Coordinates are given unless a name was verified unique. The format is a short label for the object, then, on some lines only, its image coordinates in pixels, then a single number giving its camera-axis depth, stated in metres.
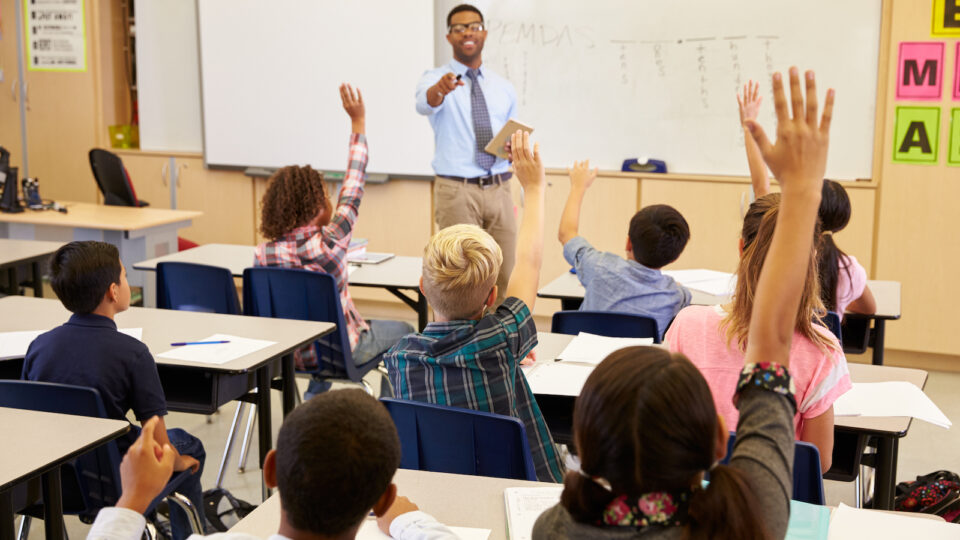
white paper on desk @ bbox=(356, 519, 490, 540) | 1.50
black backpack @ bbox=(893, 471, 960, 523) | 2.64
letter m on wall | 4.81
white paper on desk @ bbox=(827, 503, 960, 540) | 1.51
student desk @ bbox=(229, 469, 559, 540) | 1.57
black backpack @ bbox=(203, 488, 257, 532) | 2.95
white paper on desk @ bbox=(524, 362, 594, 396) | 2.37
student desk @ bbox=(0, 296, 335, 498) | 2.75
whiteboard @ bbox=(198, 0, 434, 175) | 5.94
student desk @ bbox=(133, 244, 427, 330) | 3.91
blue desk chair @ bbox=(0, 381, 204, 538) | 2.14
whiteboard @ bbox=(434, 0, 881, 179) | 5.09
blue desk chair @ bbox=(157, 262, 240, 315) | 3.58
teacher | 4.99
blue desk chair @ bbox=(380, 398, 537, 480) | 1.80
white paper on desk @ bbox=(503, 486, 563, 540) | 1.55
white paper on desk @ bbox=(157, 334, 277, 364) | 2.70
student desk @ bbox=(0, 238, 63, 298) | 4.26
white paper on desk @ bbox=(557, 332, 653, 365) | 2.64
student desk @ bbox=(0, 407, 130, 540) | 1.82
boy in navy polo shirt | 2.30
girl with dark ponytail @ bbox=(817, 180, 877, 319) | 3.01
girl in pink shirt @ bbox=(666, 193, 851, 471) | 1.83
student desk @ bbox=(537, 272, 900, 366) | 3.54
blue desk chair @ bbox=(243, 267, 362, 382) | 3.40
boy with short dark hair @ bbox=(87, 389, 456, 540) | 1.09
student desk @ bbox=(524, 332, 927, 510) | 2.24
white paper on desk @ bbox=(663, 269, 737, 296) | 3.73
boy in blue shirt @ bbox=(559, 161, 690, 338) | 3.09
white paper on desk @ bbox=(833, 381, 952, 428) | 2.26
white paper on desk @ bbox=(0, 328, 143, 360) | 2.69
